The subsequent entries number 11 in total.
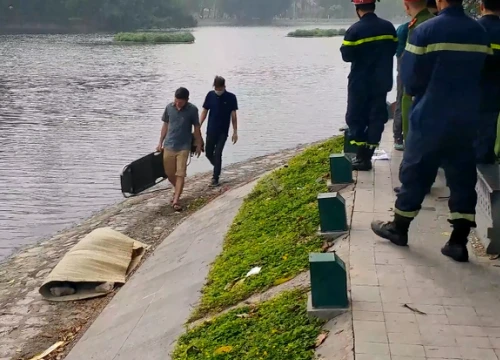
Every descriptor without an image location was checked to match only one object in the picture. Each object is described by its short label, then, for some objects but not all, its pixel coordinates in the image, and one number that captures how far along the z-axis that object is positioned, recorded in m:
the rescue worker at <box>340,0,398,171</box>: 7.80
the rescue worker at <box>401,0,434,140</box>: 7.17
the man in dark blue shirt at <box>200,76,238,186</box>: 12.23
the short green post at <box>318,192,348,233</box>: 6.59
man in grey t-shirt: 11.05
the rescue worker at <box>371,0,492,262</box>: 5.30
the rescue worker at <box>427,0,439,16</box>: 7.57
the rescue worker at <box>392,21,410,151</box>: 8.51
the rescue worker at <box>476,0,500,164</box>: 6.18
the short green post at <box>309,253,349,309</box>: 4.98
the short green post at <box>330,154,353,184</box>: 8.32
